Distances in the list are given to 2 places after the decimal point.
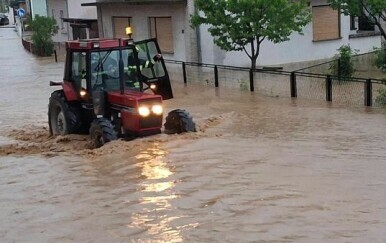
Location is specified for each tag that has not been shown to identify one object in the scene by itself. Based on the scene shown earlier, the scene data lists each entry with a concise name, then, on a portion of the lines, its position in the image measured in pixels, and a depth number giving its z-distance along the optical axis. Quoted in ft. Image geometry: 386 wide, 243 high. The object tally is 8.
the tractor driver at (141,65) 41.86
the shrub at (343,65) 80.95
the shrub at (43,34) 136.05
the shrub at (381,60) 64.54
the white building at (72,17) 124.82
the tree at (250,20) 69.56
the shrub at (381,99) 57.21
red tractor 39.73
